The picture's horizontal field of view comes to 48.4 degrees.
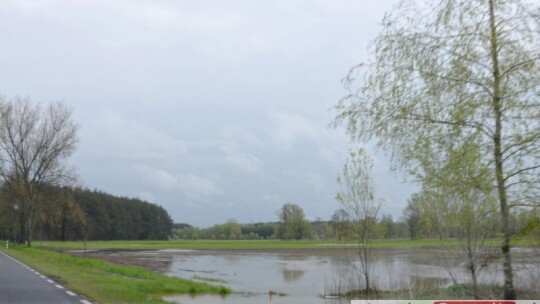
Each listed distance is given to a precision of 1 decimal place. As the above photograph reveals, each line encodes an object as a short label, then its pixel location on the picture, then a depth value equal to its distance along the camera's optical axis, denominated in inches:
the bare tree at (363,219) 911.4
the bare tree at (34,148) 2325.3
